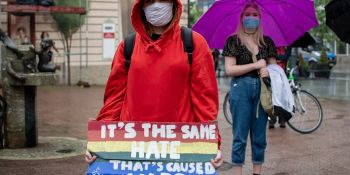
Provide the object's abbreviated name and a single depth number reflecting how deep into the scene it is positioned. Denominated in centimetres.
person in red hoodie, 320
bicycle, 944
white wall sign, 2333
